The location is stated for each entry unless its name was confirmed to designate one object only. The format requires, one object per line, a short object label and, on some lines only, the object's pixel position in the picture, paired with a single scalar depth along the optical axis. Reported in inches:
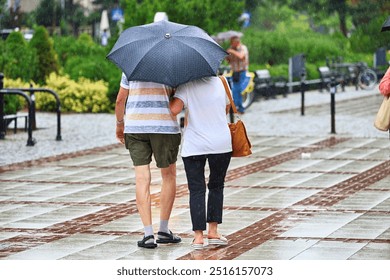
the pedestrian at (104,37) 2409.7
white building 3388.3
